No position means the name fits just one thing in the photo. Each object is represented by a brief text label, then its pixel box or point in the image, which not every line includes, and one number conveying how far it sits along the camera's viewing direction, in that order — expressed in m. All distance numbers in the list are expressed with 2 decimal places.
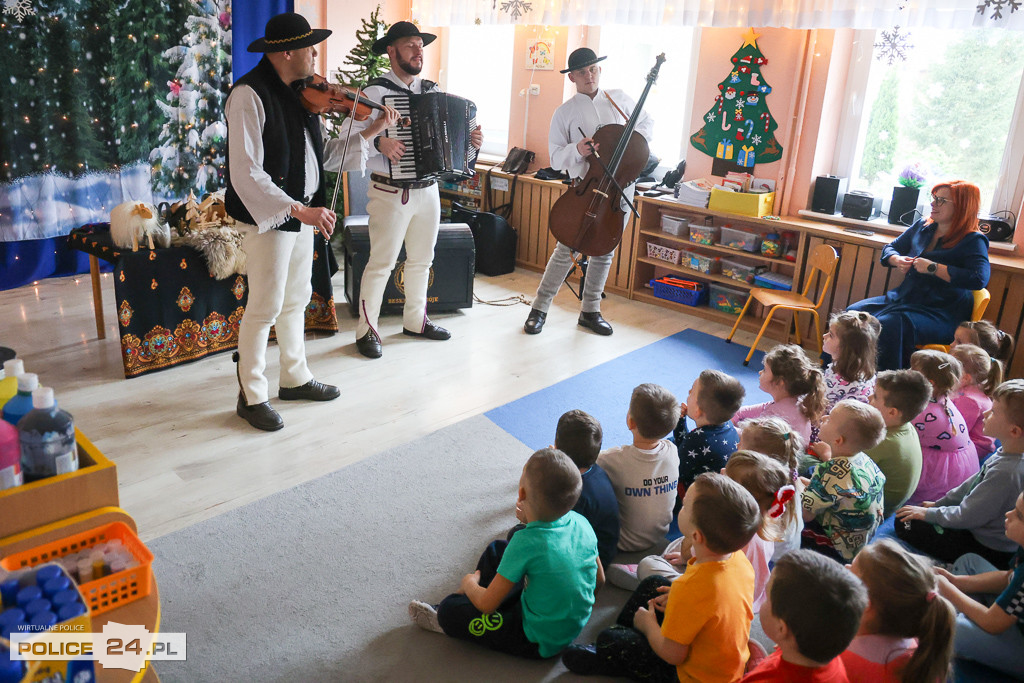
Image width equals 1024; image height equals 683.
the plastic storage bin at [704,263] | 4.98
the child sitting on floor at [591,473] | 2.19
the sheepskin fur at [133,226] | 3.47
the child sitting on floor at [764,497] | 1.94
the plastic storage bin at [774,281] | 4.65
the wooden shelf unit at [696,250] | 4.73
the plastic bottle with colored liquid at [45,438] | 1.38
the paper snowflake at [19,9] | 4.38
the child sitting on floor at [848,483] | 2.28
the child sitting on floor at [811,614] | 1.40
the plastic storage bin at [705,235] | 4.96
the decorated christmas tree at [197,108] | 5.20
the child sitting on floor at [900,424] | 2.50
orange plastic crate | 1.33
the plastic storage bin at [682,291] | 5.06
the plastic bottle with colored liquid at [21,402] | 1.42
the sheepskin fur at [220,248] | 3.59
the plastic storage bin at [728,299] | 4.93
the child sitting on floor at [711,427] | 2.45
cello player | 4.23
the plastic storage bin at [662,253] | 5.15
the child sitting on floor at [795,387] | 2.70
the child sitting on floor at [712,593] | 1.66
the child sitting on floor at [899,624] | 1.50
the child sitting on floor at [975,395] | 3.04
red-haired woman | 3.66
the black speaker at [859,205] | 4.50
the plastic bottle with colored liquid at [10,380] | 1.50
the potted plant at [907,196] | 4.34
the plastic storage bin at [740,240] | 4.79
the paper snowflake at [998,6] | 3.61
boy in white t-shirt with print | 2.26
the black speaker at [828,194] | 4.58
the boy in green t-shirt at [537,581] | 1.81
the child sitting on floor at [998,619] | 1.88
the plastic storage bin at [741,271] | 4.81
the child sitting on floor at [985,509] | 2.28
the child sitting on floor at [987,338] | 3.35
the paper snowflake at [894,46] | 4.34
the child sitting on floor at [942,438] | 2.76
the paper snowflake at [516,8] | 5.69
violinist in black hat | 2.81
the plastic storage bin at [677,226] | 5.10
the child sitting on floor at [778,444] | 2.22
